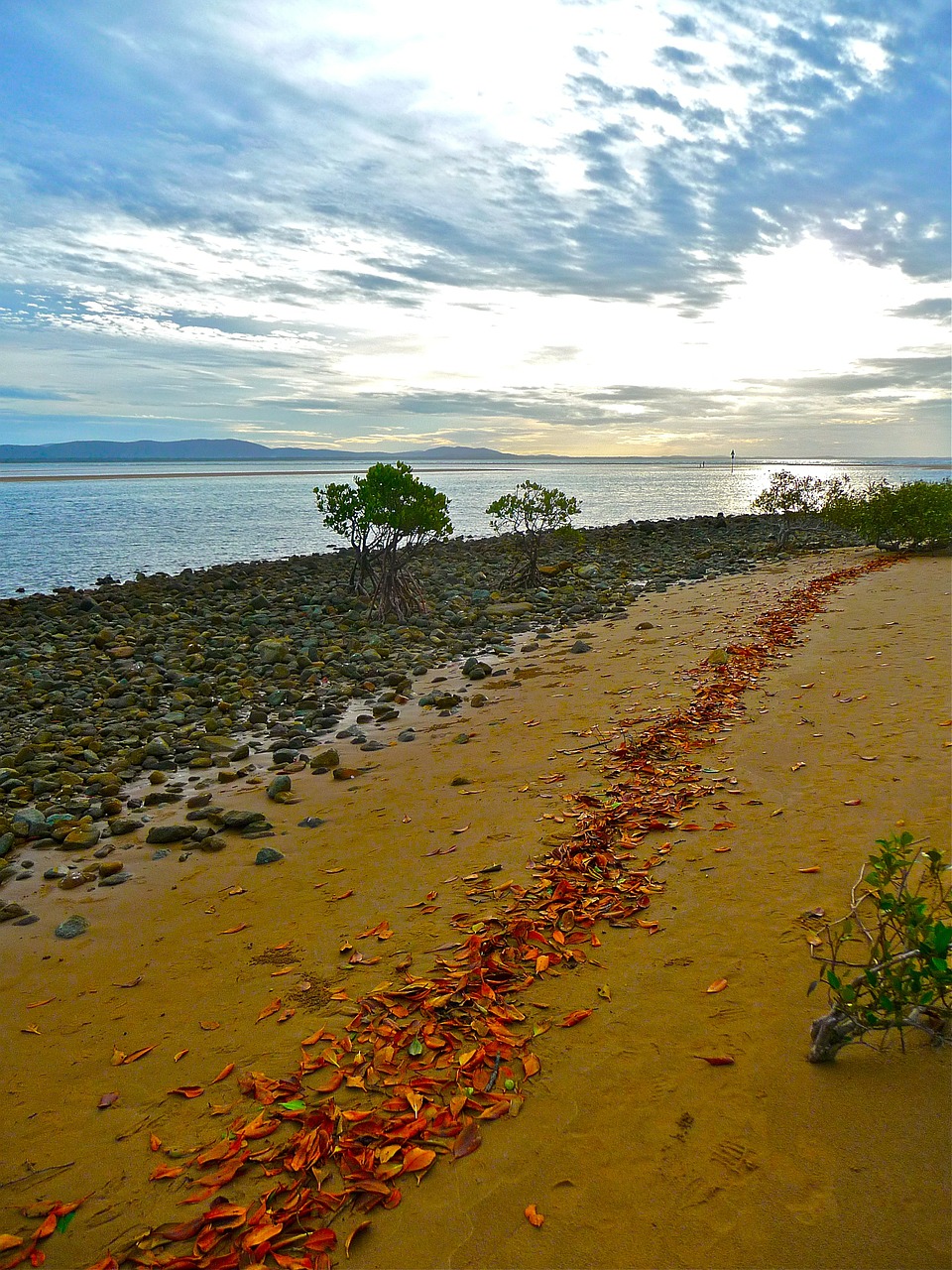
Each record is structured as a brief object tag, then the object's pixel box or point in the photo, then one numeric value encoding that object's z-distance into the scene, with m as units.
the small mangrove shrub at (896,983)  2.81
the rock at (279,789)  8.23
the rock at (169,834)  7.32
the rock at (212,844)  7.05
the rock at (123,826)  7.63
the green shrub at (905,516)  23.53
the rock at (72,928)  5.79
